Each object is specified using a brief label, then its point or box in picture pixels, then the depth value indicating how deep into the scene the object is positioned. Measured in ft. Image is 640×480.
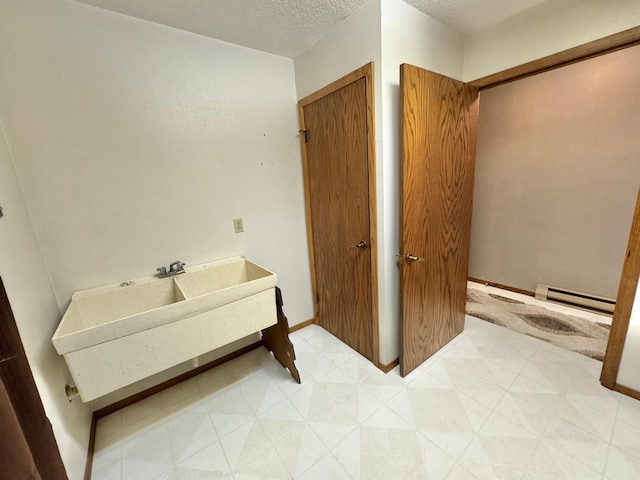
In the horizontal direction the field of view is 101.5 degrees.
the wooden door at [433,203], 4.87
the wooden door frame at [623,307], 4.51
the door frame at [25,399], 1.53
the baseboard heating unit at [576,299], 7.68
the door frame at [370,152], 4.89
